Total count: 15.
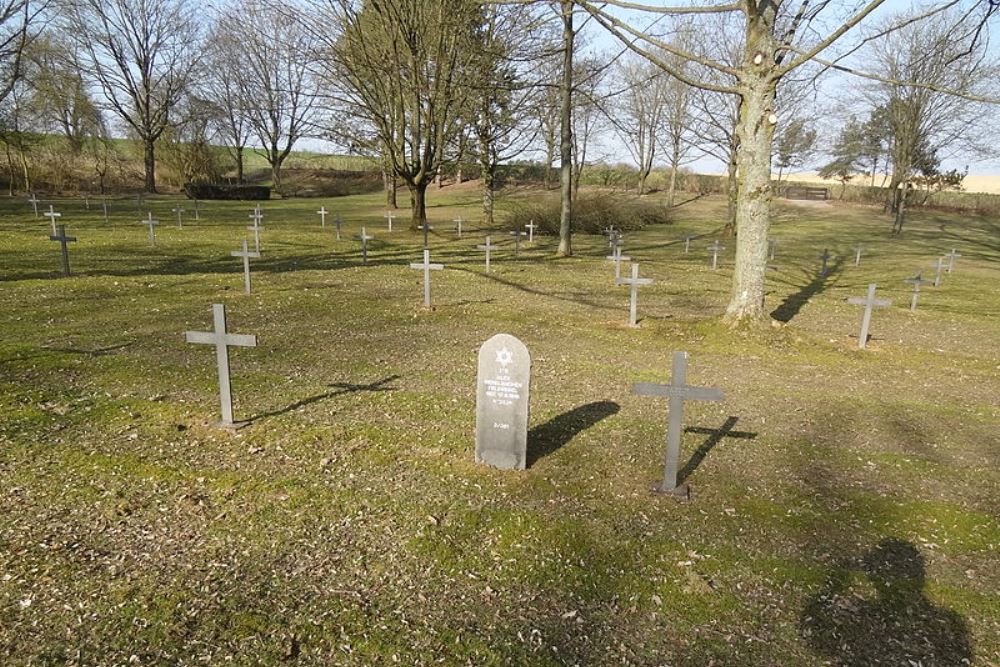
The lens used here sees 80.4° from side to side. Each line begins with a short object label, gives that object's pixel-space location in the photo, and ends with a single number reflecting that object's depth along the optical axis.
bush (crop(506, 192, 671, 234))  28.86
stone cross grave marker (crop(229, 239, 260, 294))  12.12
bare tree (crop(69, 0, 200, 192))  42.78
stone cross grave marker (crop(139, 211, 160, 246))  19.02
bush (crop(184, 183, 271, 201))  42.41
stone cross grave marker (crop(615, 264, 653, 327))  10.49
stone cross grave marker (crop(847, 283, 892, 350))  9.57
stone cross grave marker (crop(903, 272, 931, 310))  12.88
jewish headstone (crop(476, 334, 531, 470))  4.85
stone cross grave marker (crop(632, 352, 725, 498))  4.73
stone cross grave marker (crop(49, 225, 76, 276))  13.06
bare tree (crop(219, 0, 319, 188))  45.63
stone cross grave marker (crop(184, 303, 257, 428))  5.70
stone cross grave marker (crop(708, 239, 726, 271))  19.27
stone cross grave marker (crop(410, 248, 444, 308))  11.51
